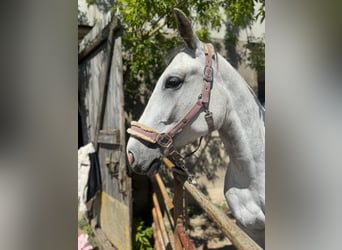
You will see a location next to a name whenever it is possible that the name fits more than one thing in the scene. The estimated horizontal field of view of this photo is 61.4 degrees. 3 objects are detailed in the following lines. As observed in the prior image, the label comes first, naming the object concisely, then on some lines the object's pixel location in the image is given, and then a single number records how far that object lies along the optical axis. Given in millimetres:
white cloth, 2186
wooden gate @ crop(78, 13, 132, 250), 1859
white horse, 1191
